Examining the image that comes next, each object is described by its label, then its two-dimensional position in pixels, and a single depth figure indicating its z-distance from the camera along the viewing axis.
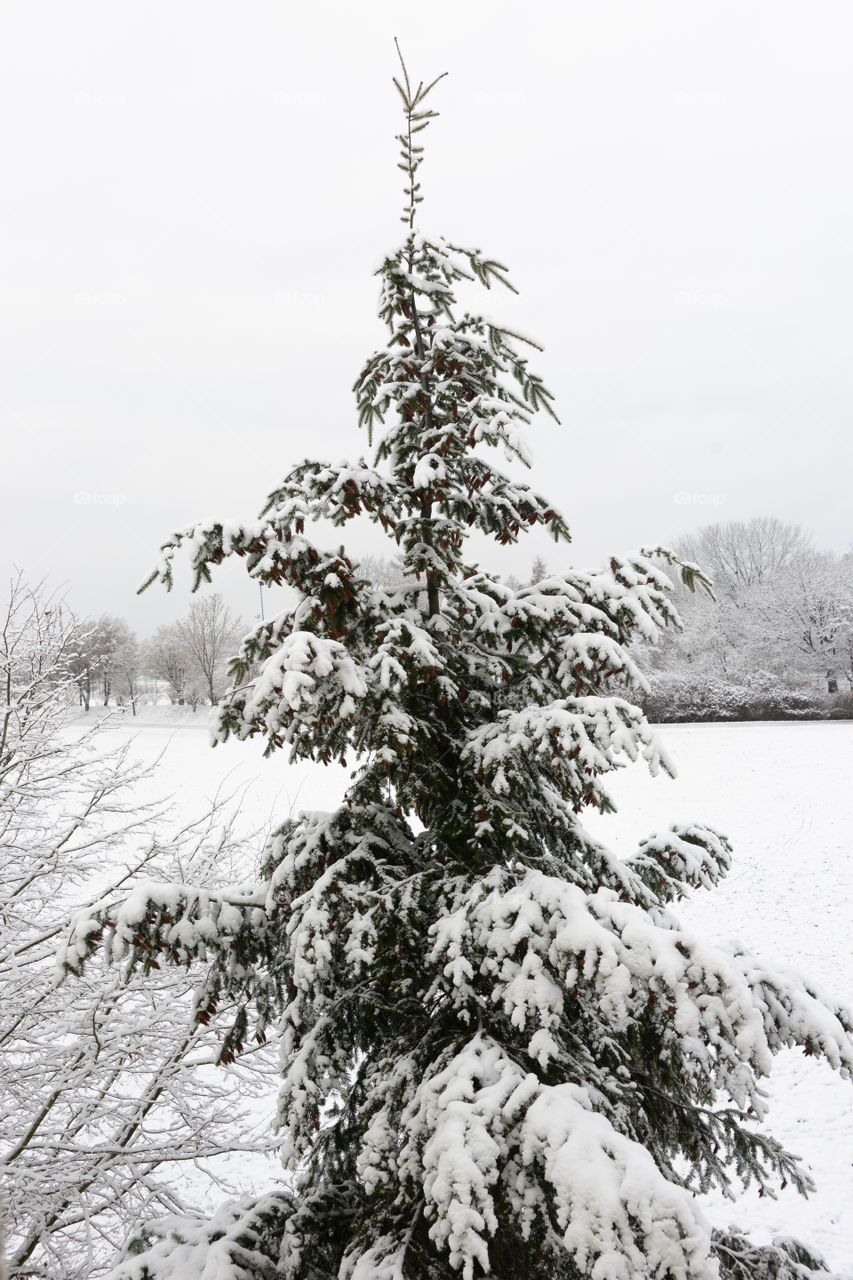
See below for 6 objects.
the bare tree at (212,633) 44.69
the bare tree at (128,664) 51.75
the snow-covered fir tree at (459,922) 2.88
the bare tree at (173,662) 53.69
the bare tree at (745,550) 47.72
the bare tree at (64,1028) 6.57
